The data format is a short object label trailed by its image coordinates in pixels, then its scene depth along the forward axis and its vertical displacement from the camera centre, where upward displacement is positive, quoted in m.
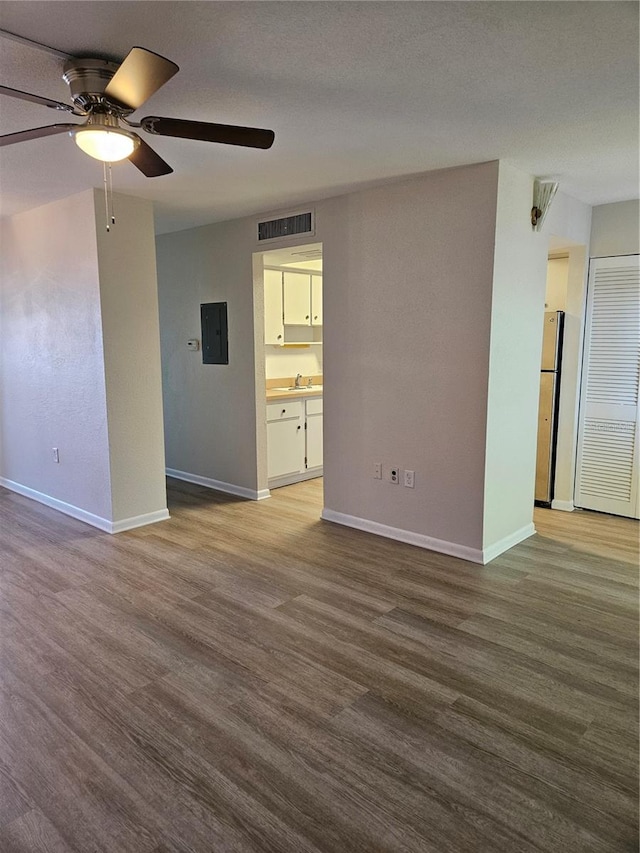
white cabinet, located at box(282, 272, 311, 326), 5.75 +0.39
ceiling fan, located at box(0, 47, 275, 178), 2.01 +0.77
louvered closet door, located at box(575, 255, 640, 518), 4.39 -0.42
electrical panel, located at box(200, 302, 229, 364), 5.14 +0.03
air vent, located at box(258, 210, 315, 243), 4.30 +0.86
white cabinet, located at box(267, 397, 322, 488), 5.29 -1.00
